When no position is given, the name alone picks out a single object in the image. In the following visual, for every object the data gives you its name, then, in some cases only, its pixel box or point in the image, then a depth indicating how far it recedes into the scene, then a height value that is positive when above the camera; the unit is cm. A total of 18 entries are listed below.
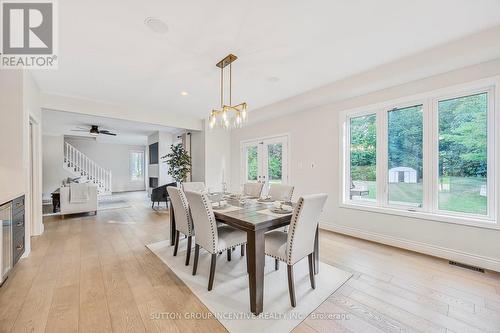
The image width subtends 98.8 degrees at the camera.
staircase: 804 -10
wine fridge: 208 -74
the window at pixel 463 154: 268 +14
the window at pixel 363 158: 364 +12
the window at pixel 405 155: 316 +15
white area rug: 172 -124
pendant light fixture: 276 +73
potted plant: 643 +6
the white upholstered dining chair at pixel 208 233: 212 -73
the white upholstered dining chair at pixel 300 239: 188 -69
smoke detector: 209 +142
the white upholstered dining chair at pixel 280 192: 330 -42
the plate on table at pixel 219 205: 249 -47
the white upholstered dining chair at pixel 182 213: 270 -62
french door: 512 +14
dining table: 181 -59
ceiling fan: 671 +120
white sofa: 503 -89
